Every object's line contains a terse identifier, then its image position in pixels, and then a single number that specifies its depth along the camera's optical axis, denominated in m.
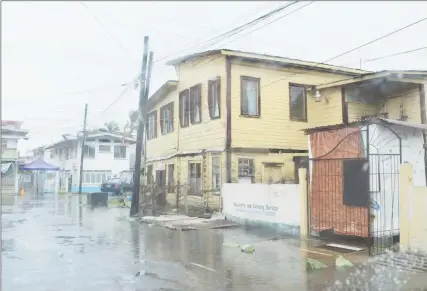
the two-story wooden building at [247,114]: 15.98
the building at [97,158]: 43.75
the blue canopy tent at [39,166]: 36.69
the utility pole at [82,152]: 37.48
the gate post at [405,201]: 8.29
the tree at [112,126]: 69.62
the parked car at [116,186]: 33.78
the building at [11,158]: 36.88
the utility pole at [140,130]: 16.59
